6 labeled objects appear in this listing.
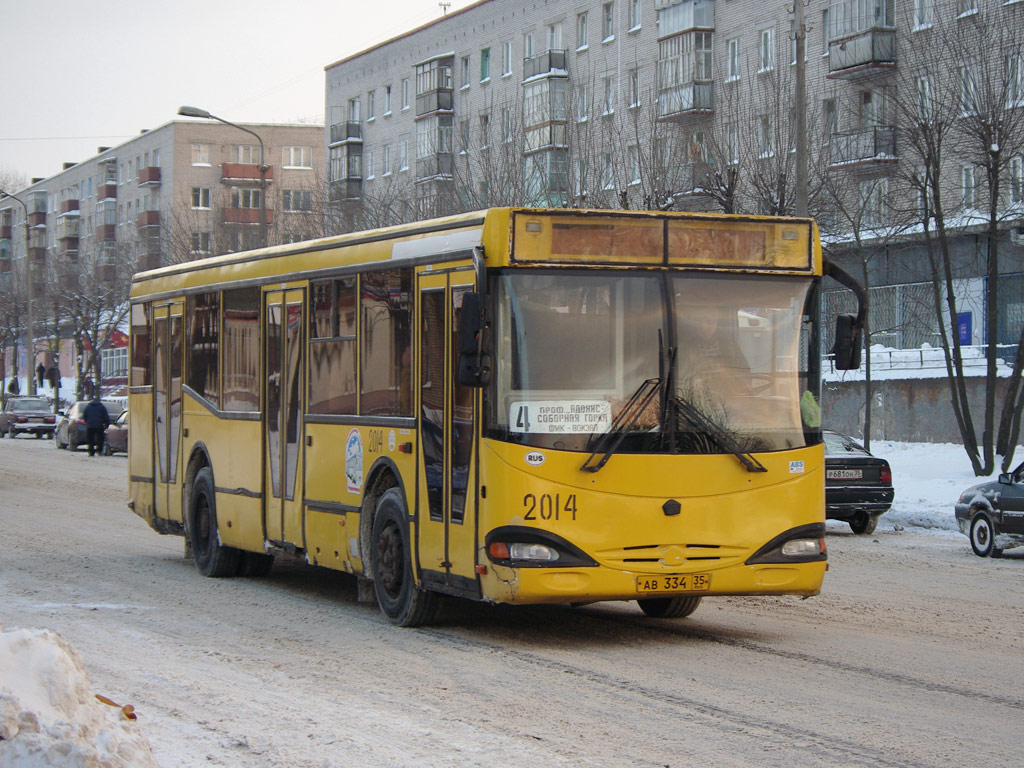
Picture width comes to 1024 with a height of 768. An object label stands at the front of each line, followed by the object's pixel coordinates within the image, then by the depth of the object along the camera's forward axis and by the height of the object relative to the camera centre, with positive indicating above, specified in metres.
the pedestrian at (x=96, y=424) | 45.00 -1.75
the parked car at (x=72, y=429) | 47.41 -2.04
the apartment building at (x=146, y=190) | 80.12 +11.57
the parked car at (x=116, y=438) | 44.41 -2.12
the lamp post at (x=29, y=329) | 67.50 +1.47
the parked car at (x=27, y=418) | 60.88 -2.11
